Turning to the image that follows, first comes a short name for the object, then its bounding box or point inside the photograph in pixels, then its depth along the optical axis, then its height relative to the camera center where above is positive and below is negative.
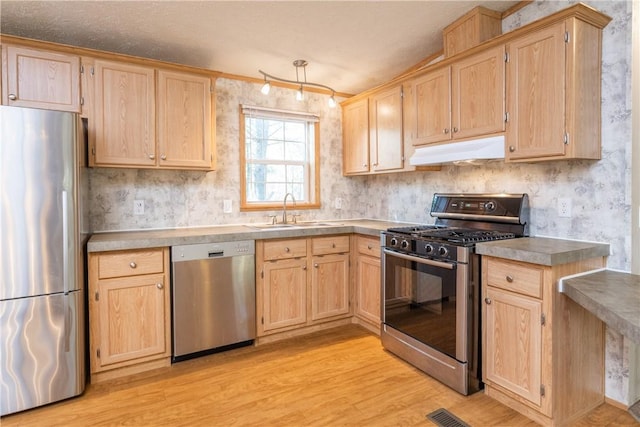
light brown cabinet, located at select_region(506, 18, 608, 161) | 2.03 +0.65
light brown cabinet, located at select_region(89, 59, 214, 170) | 2.70 +0.70
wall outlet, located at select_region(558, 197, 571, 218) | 2.34 -0.02
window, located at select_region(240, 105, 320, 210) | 3.68 +0.51
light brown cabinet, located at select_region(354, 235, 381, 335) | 3.27 -0.70
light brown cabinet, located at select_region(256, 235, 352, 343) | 3.09 -0.70
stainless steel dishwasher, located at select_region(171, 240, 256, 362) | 2.74 -0.70
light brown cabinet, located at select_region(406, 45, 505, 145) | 2.43 +0.78
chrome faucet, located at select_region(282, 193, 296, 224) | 3.70 -0.02
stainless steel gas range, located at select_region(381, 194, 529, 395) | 2.28 -0.54
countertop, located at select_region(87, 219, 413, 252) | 2.50 -0.22
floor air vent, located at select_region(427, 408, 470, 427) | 2.00 -1.20
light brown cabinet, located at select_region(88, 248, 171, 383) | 2.48 -0.74
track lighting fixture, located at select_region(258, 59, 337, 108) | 2.80 +1.30
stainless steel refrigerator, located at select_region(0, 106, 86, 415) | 2.11 -0.30
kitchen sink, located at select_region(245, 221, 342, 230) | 3.26 -0.19
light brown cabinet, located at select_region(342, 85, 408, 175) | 3.31 +0.72
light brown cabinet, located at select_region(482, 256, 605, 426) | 1.94 -0.78
